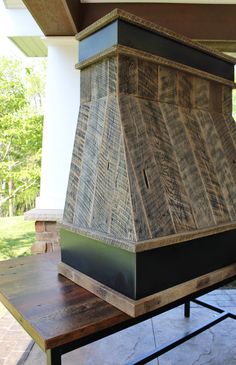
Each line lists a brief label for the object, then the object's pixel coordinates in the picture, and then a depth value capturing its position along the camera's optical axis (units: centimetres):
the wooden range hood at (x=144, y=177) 110
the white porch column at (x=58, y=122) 273
